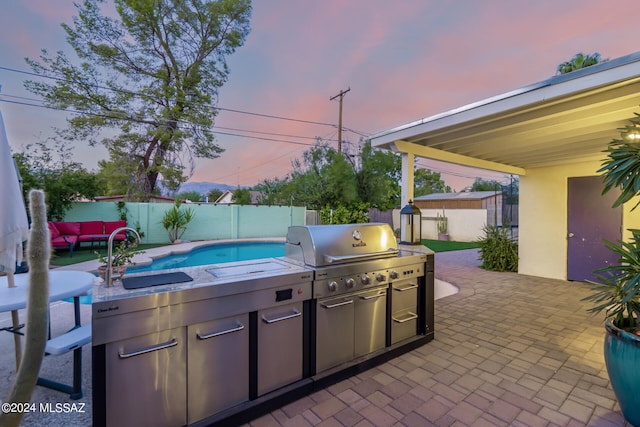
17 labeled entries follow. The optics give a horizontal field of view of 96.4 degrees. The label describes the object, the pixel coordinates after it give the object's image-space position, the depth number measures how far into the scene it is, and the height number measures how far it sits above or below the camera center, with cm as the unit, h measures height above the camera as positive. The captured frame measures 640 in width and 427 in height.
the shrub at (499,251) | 713 -97
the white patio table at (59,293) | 202 -65
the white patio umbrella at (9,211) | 156 -1
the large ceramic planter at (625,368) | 184 -103
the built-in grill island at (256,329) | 156 -82
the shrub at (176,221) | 1102 -39
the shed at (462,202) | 1614 +65
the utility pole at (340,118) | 1531 +515
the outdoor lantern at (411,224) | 369 -16
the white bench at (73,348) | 198 -96
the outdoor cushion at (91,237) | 863 -82
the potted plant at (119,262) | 194 -39
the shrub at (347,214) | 1116 -9
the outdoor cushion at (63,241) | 786 -86
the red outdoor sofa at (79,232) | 801 -67
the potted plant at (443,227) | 1433 -73
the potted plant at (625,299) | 186 -62
